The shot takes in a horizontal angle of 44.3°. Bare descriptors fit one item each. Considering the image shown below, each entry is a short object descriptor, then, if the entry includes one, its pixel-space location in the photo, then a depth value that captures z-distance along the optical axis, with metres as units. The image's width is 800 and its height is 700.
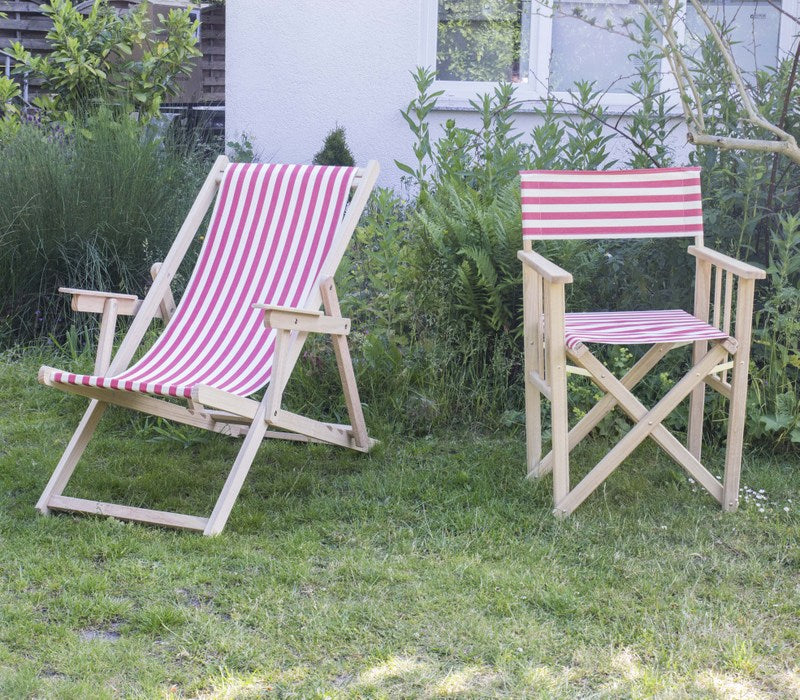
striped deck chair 3.03
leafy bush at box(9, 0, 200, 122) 6.13
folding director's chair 2.97
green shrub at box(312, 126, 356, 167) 6.68
